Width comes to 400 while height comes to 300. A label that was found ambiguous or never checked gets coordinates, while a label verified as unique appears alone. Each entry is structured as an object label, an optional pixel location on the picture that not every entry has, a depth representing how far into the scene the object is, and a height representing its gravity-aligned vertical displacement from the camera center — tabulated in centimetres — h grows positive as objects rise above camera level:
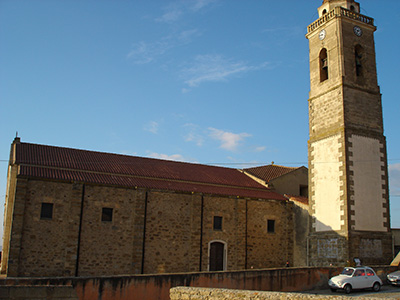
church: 2328 +151
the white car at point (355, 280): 1875 -212
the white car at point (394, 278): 2062 -214
